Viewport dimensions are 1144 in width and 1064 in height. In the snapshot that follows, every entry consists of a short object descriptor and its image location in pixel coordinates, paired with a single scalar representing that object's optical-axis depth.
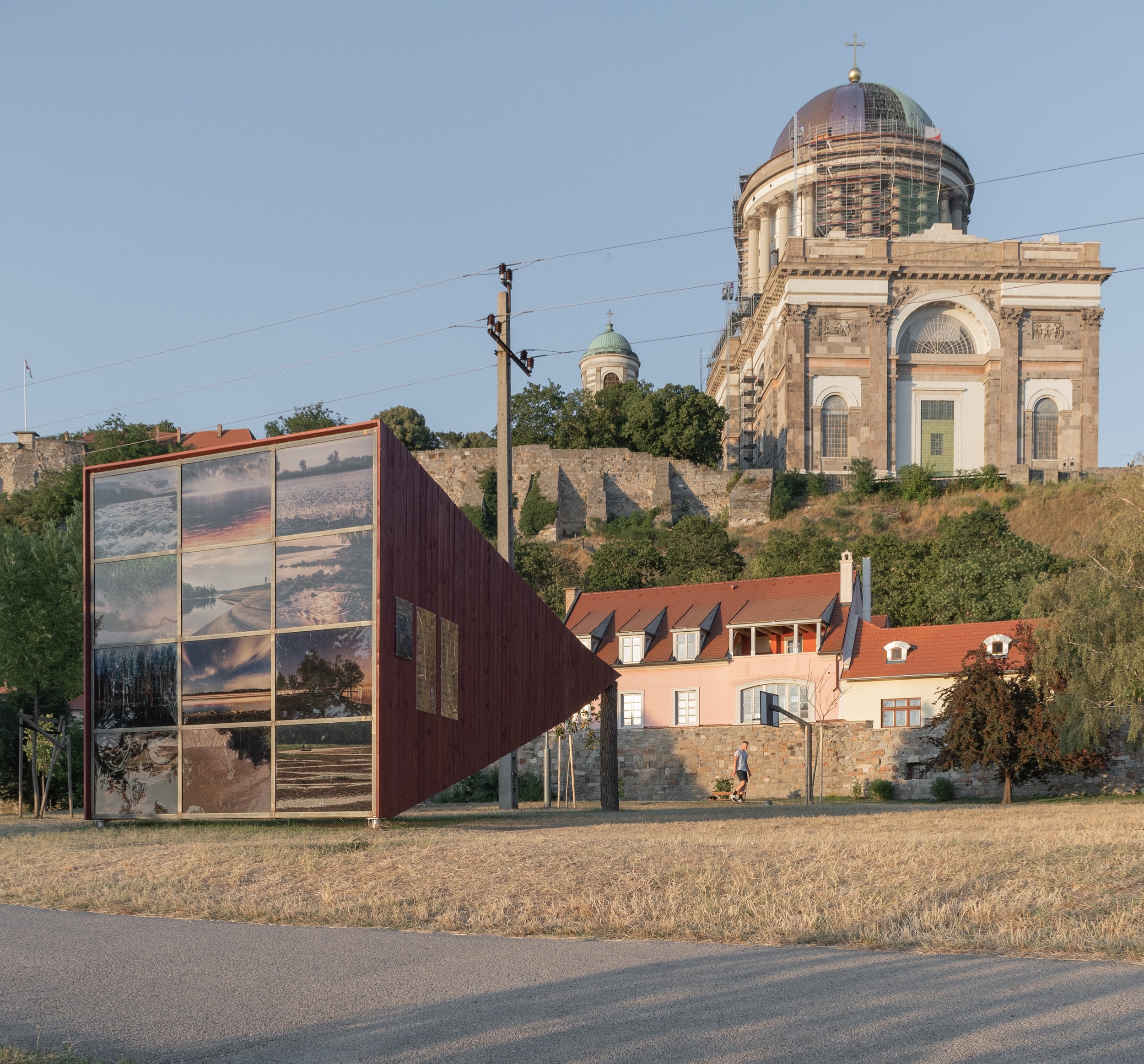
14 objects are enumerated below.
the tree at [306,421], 83.19
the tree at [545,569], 64.75
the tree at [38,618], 29.34
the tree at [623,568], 62.88
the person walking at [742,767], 29.69
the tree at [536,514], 75.19
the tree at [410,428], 89.94
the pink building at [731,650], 42.19
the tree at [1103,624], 26.62
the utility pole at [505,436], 22.73
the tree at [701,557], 61.84
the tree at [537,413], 85.12
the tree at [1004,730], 32.19
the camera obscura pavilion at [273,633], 16.02
